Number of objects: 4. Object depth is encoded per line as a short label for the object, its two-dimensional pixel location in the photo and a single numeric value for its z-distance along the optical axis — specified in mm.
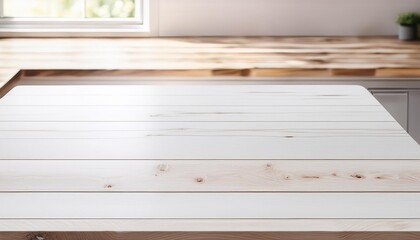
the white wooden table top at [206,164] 1135
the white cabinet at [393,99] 2758
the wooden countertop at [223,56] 2715
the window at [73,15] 3721
